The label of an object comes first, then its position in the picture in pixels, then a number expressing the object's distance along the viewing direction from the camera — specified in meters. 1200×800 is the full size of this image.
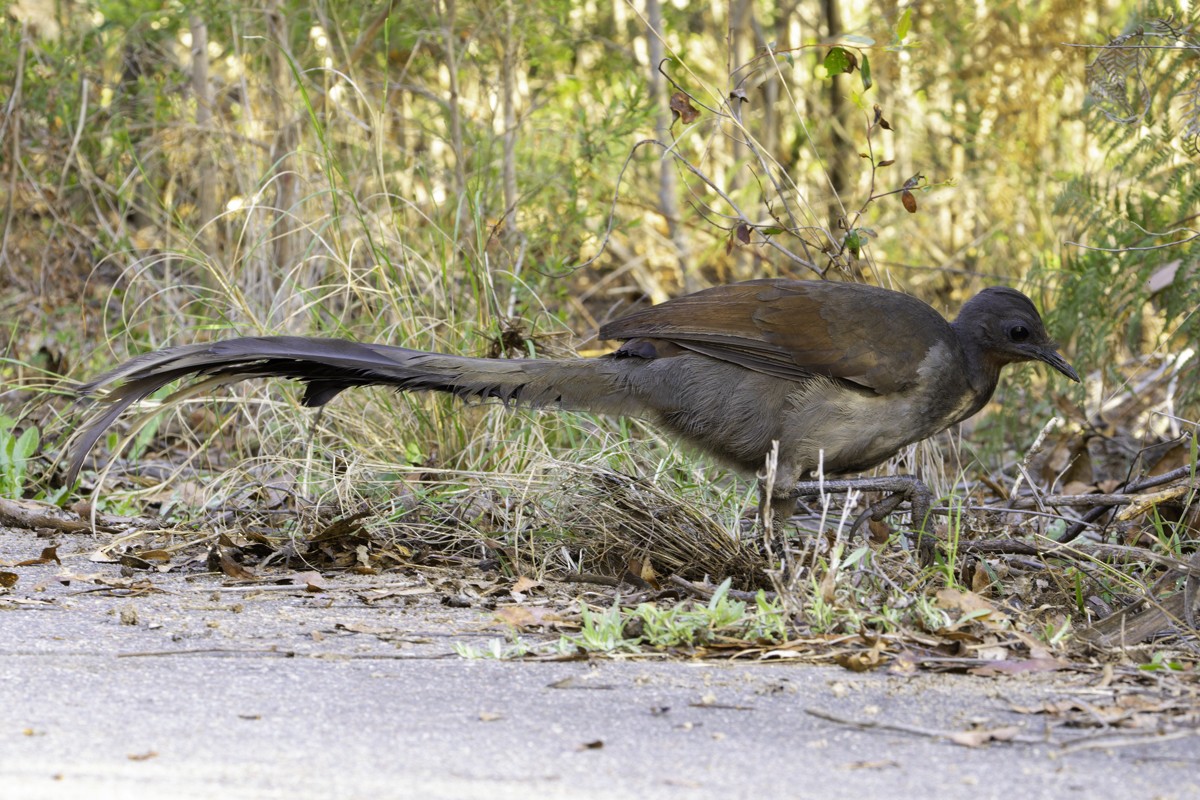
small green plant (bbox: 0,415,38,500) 10.73
